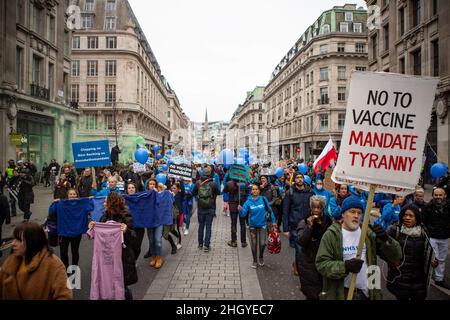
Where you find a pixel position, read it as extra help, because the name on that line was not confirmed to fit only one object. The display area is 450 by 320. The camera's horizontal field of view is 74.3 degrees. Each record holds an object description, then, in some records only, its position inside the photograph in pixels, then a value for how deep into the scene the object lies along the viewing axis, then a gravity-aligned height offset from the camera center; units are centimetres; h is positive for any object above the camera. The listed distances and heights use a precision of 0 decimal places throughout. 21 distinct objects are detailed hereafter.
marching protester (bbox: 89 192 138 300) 413 -98
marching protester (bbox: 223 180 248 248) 783 -112
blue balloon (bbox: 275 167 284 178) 1215 -52
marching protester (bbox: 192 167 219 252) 736 -123
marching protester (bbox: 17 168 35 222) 1024 -114
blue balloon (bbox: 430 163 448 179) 1071 -39
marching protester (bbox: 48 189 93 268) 542 -113
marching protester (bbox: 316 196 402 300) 293 -92
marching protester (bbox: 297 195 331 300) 356 -110
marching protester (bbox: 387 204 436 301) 367 -132
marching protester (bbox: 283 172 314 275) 639 -96
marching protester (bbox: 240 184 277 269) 627 -124
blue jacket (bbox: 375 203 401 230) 609 -118
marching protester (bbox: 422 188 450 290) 531 -122
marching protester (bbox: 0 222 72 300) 252 -95
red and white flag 1053 +11
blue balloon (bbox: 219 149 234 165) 1489 +18
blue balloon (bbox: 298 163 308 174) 1452 -39
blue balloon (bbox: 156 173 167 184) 929 -54
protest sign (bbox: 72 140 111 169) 775 +21
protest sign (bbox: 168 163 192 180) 889 -34
